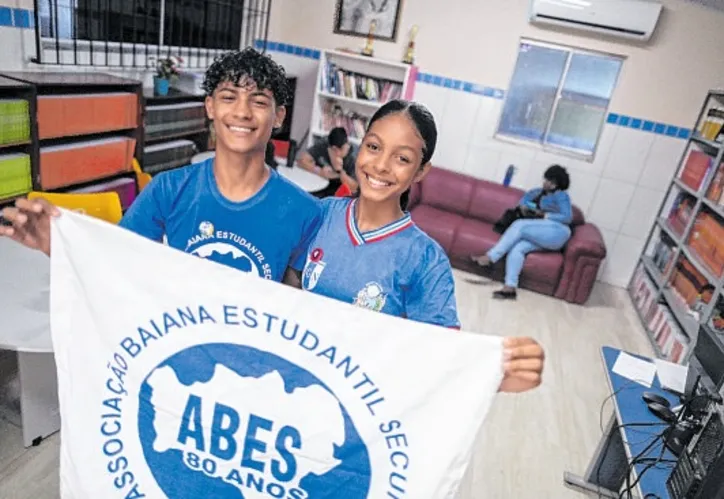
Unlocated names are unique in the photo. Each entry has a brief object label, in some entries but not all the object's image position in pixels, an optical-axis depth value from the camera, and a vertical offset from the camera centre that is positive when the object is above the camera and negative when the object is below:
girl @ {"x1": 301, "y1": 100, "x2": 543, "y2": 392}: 1.16 -0.38
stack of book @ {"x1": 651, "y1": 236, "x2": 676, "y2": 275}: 4.57 -1.17
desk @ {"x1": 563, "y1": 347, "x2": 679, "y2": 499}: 1.69 -1.10
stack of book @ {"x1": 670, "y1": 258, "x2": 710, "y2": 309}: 3.85 -1.17
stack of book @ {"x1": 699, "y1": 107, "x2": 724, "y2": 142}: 4.19 +0.03
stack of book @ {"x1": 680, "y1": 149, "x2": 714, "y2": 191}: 4.25 -0.35
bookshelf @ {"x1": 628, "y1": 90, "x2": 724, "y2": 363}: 3.64 -0.99
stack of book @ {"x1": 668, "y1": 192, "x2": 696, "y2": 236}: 4.46 -0.76
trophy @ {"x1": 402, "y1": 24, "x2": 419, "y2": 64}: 5.11 +0.25
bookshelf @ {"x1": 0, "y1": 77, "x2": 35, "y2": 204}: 2.78 -0.72
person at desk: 4.24 -0.84
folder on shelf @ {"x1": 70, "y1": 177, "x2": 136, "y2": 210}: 3.58 -1.15
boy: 1.27 -0.37
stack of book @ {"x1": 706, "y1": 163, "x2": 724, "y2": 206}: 3.84 -0.43
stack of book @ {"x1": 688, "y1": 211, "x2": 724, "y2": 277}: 3.62 -0.81
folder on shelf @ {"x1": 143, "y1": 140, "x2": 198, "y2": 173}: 3.98 -0.96
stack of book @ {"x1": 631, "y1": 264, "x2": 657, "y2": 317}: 4.51 -1.54
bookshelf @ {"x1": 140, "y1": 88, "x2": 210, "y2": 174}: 3.95 -0.75
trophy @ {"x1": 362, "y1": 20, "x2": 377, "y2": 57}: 5.18 +0.23
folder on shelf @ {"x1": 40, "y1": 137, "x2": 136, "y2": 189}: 3.15 -0.92
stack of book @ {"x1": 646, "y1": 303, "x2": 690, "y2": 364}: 3.57 -1.52
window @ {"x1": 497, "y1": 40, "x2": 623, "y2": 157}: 4.93 +0.10
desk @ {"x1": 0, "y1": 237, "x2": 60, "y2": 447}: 1.63 -1.01
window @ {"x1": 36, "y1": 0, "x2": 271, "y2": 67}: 3.49 +0.04
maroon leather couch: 4.56 -1.28
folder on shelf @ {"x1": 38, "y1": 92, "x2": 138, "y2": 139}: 3.05 -0.60
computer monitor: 1.72 -0.76
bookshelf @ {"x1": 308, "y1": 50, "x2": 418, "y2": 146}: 5.24 -0.23
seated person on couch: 4.56 -1.14
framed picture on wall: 5.20 +0.48
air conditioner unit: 4.44 +0.78
